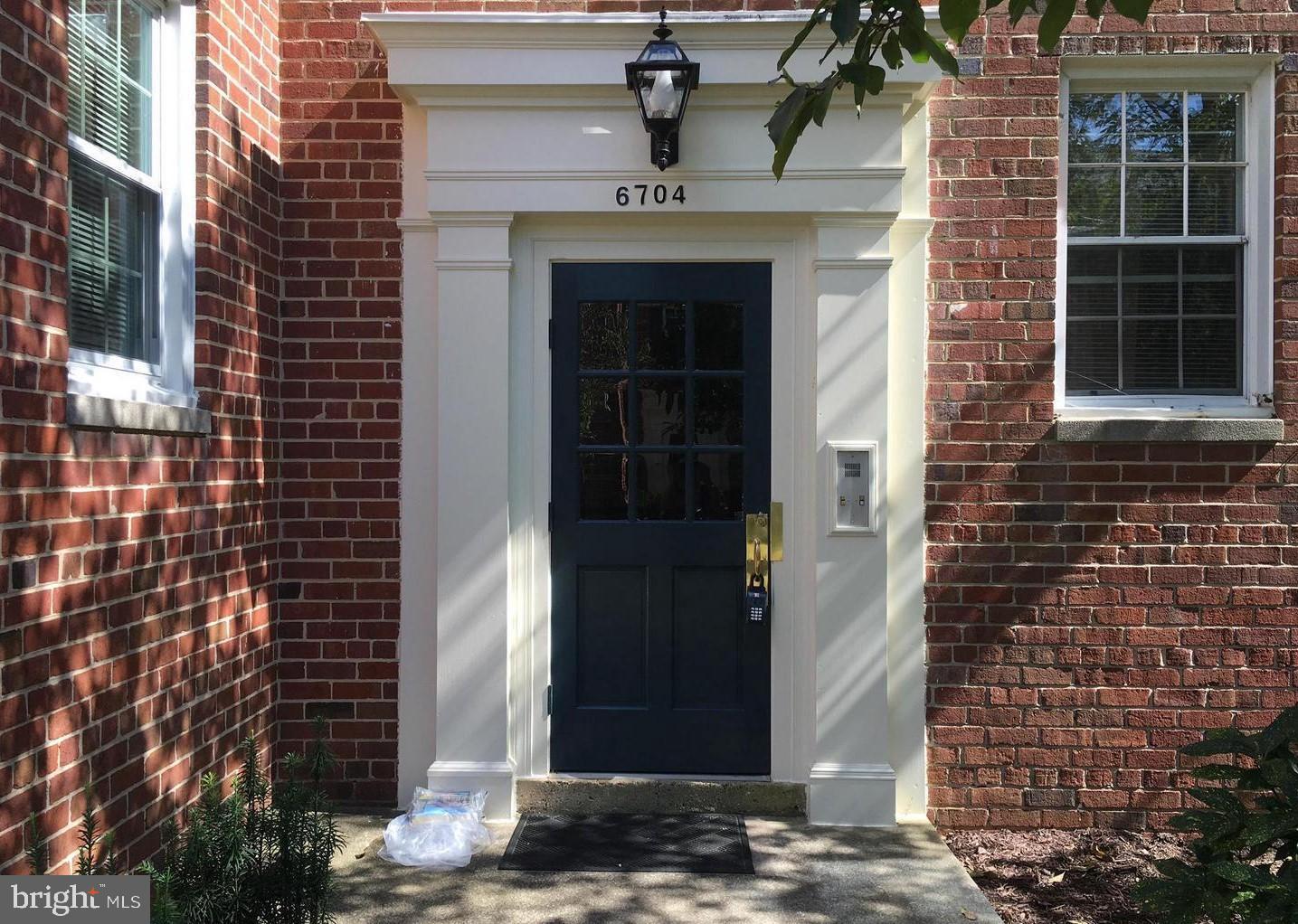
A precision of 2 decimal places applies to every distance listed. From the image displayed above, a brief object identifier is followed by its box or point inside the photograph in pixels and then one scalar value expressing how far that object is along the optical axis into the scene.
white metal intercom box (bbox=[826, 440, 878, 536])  4.80
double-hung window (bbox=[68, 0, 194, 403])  3.61
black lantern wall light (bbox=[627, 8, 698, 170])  4.50
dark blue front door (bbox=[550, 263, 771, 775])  4.97
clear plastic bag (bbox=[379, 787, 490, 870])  4.32
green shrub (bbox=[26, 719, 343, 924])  2.93
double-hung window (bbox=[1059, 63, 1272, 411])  4.99
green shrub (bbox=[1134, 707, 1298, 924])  3.08
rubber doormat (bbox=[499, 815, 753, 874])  4.32
